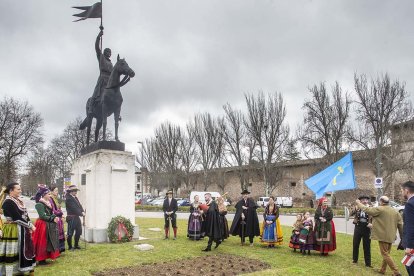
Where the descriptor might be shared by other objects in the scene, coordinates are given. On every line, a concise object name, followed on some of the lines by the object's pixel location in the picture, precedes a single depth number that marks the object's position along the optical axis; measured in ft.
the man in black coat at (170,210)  47.06
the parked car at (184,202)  153.38
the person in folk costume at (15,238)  23.97
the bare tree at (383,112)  106.01
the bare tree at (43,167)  153.58
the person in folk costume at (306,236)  37.37
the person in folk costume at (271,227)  40.70
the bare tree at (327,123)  118.83
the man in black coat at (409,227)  20.07
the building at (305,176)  112.68
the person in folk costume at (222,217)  39.68
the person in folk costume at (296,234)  38.37
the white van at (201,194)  127.80
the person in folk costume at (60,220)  33.45
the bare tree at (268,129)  132.05
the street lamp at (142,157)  194.47
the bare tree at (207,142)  165.53
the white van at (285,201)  157.89
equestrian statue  43.68
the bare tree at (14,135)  127.85
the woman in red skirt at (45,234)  30.48
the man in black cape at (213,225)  38.06
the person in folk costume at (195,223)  46.42
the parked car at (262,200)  137.06
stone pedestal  41.91
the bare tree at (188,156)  177.37
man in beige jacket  29.99
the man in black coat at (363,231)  33.58
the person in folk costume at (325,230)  36.81
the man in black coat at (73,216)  37.52
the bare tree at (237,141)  149.48
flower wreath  41.24
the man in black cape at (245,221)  42.52
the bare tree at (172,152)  180.55
